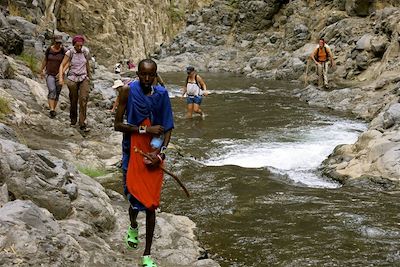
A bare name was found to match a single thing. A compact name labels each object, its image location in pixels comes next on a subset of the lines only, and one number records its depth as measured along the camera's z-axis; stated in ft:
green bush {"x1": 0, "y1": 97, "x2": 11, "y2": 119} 29.78
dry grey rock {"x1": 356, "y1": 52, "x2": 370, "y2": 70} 71.72
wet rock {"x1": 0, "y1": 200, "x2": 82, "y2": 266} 12.80
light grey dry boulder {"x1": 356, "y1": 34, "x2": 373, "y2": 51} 74.56
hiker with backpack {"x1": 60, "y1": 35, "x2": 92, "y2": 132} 33.30
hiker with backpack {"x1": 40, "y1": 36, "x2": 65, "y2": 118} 35.01
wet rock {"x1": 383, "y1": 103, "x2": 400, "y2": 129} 34.94
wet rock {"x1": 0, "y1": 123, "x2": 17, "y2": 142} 21.65
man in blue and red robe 15.20
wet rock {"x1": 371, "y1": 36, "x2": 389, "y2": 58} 69.92
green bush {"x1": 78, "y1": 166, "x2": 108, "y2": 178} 28.14
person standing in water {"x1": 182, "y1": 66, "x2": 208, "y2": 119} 50.34
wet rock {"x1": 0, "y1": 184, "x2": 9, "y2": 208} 15.19
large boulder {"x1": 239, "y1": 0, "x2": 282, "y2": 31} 142.27
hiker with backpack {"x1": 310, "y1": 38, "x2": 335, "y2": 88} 66.49
